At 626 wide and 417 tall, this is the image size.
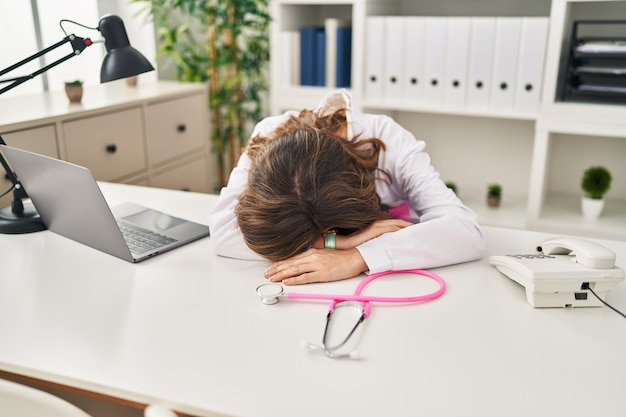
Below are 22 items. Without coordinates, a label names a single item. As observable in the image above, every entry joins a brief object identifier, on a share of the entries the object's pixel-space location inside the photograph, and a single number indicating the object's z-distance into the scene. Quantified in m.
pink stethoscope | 1.05
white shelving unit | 2.29
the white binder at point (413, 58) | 2.46
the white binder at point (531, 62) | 2.26
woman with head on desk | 1.16
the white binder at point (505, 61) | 2.30
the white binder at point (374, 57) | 2.53
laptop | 1.18
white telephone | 1.05
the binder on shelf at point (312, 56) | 2.71
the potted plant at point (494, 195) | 2.66
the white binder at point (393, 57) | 2.50
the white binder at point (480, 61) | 2.34
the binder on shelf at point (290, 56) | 2.74
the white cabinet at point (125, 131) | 1.97
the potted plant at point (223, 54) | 2.88
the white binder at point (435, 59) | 2.42
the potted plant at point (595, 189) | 2.39
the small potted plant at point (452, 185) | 2.70
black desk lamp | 1.34
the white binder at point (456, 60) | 2.38
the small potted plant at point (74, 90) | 2.21
